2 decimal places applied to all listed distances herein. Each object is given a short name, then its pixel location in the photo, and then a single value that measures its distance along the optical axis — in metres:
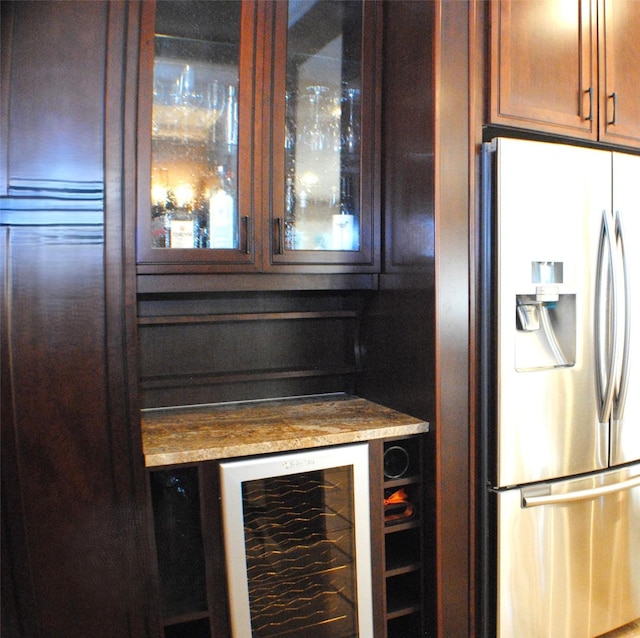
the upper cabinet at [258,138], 1.60
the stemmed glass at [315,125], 1.79
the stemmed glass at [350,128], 1.84
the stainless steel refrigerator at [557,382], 1.62
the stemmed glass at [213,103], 1.66
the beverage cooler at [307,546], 1.49
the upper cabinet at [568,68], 1.66
